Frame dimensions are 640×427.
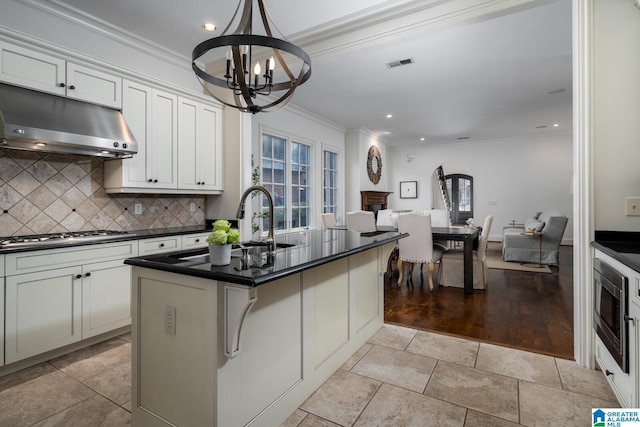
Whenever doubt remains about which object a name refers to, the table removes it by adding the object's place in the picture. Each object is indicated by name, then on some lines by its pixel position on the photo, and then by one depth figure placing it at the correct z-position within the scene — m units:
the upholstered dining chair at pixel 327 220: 5.61
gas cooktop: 2.28
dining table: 4.23
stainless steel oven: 1.59
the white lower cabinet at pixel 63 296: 2.20
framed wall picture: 10.00
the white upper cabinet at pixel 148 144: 3.09
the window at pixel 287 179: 5.54
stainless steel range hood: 2.28
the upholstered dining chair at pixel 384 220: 5.82
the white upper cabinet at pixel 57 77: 2.36
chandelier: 1.55
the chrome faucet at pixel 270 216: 1.73
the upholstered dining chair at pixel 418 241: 4.33
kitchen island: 1.39
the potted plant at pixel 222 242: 1.46
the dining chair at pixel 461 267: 4.38
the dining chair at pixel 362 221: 4.79
